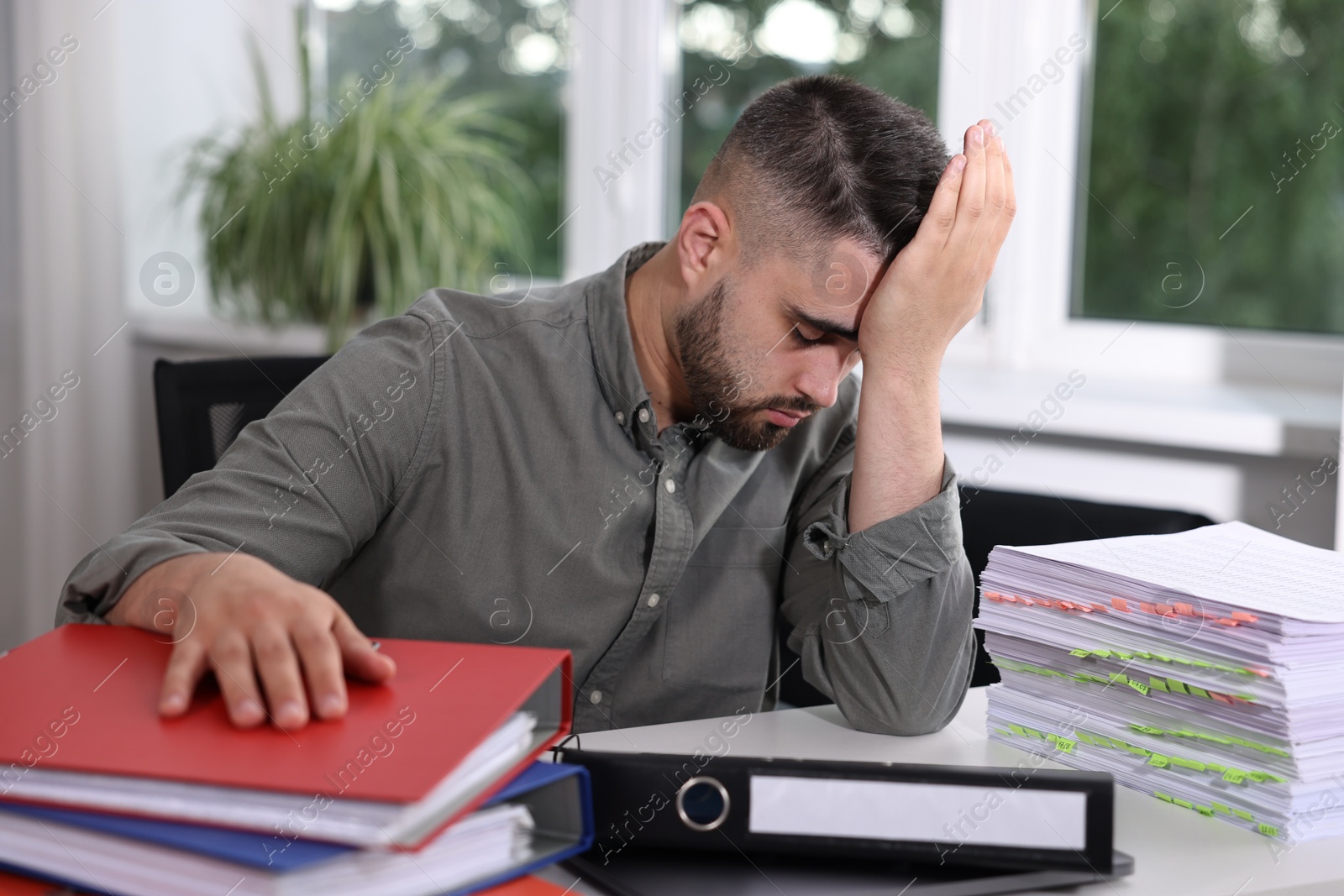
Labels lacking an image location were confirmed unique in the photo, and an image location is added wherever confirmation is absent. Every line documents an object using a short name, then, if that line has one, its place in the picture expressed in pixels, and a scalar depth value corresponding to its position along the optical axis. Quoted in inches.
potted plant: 102.4
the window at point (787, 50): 85.1
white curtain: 107.9
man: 43.7
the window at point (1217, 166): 72.1
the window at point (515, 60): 107.1
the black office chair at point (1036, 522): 49.1
